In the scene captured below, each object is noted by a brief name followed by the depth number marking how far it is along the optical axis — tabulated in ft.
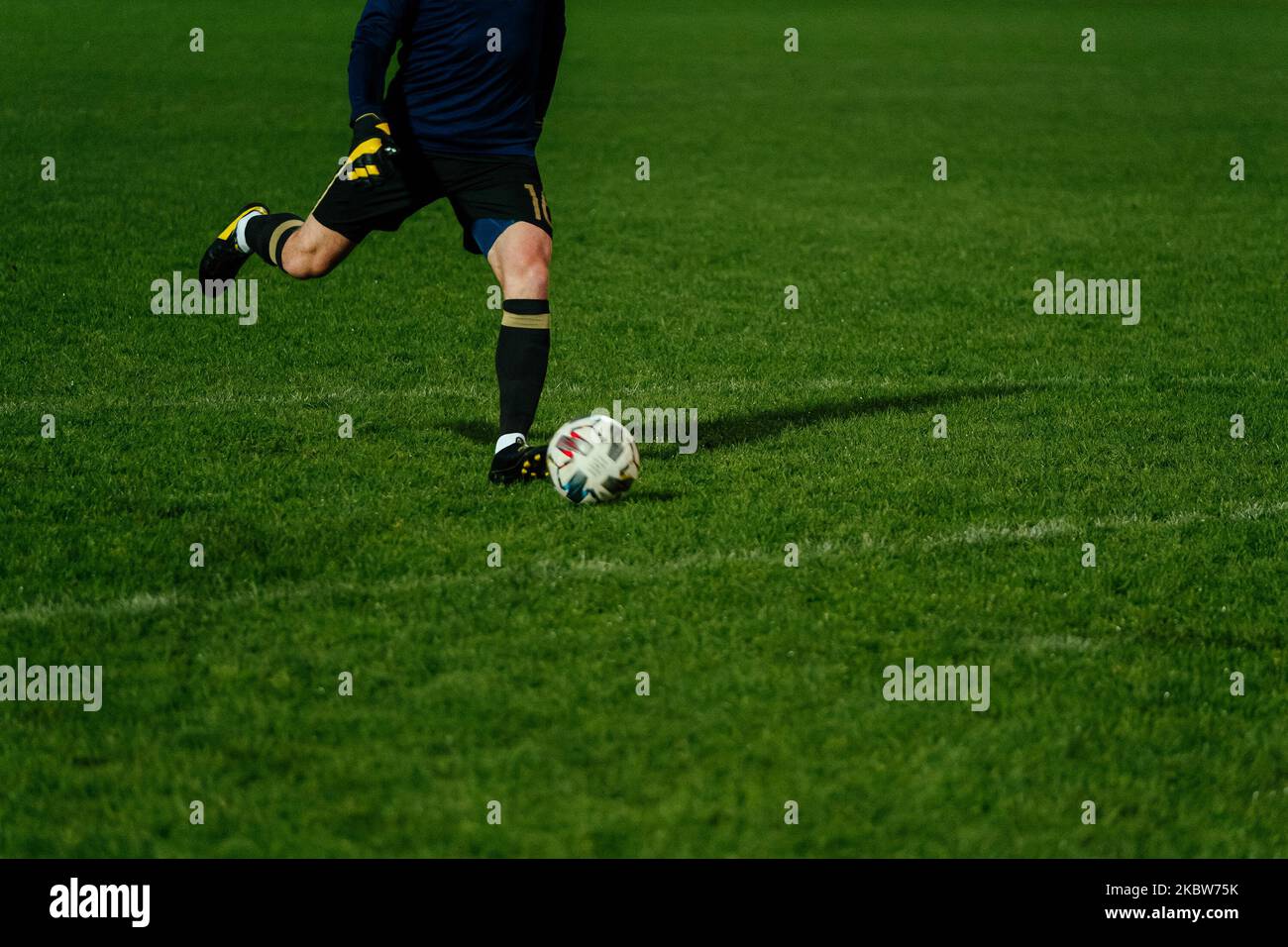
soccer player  49.11
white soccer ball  45.60
